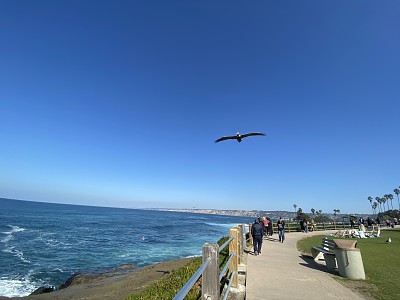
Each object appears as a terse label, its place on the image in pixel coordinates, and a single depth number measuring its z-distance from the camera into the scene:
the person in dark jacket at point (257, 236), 11.94
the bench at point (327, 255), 9.19
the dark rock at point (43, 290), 13.20
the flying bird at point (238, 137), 11.37
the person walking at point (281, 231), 18.06
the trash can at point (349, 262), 7.93
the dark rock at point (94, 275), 15.27
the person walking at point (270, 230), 22.83
